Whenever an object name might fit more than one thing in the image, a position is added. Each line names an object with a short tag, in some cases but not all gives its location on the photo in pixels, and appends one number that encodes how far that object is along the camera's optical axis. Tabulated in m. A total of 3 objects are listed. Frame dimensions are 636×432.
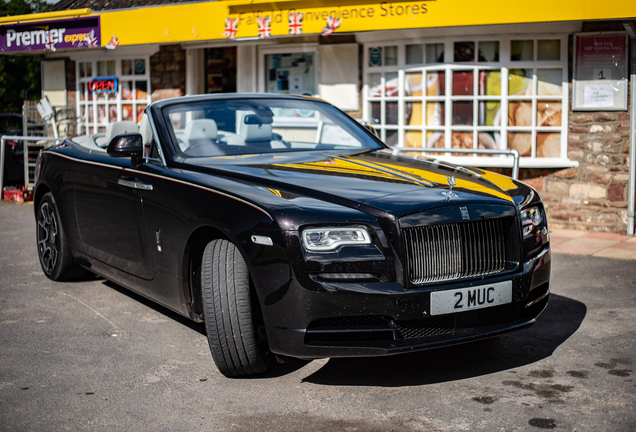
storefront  9.02
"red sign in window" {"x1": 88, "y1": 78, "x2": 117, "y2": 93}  14.13
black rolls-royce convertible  3.40
